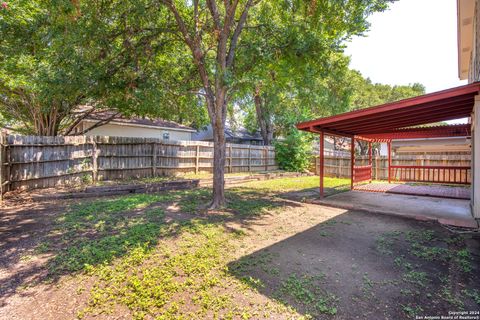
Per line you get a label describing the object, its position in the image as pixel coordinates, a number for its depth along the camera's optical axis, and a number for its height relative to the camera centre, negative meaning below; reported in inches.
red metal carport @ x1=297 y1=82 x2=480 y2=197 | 211.6 +43.7
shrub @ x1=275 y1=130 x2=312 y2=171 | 658.2 +13.9
